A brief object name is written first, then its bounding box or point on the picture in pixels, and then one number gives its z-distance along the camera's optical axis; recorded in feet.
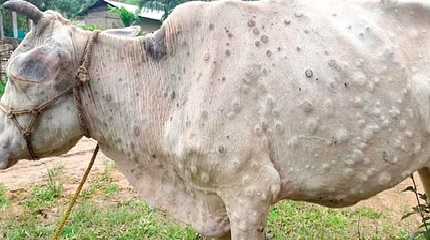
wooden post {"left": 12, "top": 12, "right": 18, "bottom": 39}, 112.27
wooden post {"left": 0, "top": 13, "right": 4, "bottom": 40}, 101.35
